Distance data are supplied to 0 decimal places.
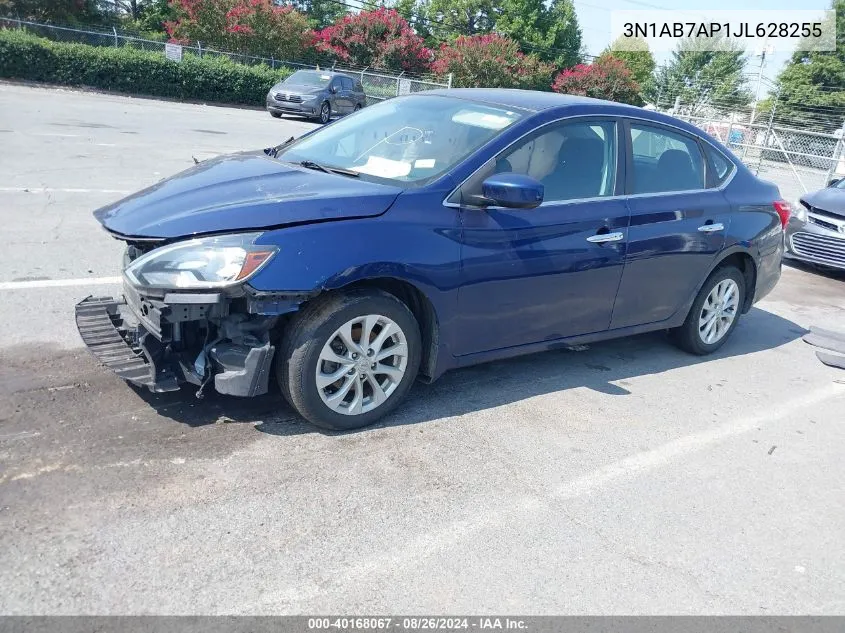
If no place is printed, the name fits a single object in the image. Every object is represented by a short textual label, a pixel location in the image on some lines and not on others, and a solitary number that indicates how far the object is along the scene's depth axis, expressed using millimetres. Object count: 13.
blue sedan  3604
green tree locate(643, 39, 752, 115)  65125
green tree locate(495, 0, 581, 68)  58875
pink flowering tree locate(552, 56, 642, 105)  44125
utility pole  43250
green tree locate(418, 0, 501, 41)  61375
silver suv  23094
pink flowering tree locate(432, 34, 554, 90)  38094
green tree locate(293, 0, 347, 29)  58219
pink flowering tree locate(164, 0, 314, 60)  32531
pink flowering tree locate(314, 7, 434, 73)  37438
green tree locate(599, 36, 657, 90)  67750
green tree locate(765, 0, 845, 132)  52438
